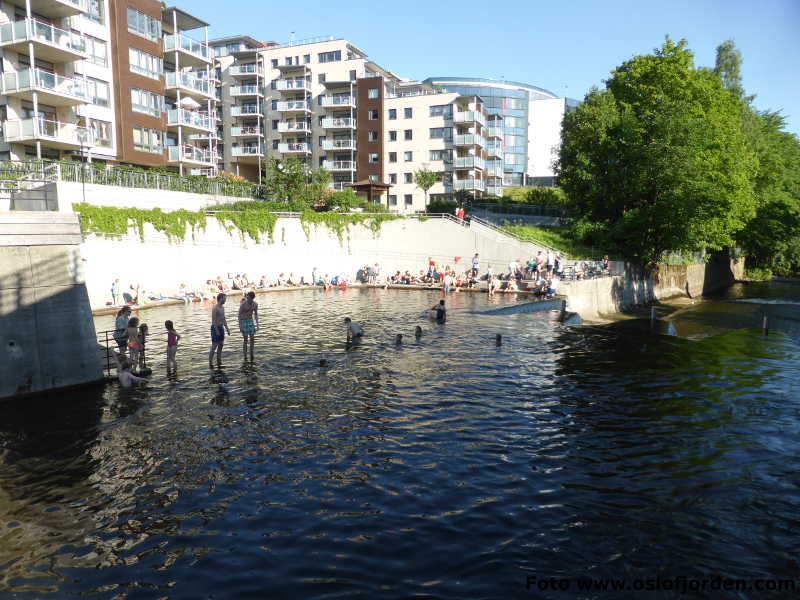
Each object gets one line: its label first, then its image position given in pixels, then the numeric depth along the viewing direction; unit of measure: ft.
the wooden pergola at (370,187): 187.09
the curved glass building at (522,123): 382.22
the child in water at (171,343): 54.70
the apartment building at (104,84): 115.44
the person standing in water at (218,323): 57.16
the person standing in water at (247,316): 60.80
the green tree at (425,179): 219.00
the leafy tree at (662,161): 115.03
